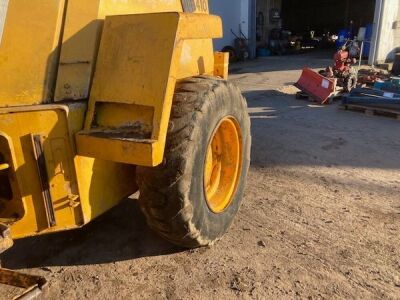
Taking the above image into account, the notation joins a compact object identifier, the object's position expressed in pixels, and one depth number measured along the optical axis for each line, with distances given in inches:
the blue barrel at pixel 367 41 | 559.7
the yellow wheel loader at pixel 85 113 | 82.4
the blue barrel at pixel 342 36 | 619.7
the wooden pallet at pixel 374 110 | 279.9
